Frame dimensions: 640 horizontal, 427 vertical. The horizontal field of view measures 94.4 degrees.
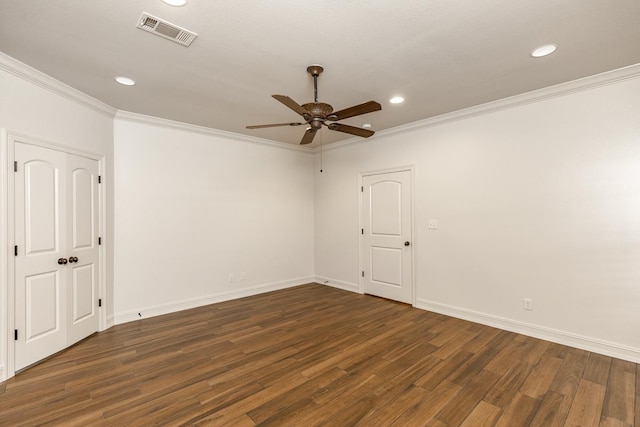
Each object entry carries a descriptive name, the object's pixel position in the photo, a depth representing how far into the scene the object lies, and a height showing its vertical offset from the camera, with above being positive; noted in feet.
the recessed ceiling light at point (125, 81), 9.99 +4.60
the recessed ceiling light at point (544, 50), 8.27 +4.62
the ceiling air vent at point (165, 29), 7.03 +4.60
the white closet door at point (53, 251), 9.21 -1.26
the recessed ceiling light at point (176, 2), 6.36 +4.59
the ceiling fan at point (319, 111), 8.44 +3.04
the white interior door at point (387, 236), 15.76 -1.30
